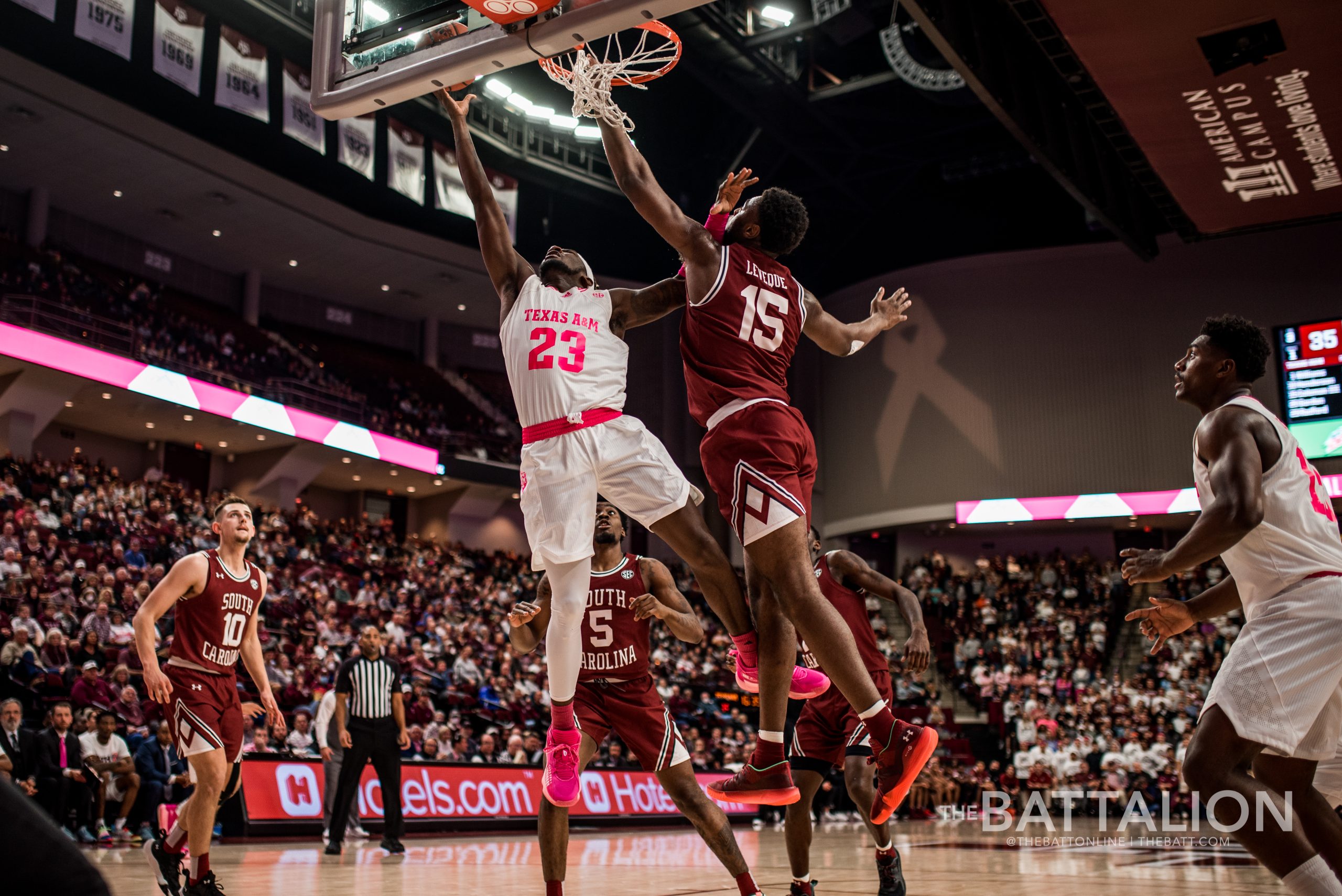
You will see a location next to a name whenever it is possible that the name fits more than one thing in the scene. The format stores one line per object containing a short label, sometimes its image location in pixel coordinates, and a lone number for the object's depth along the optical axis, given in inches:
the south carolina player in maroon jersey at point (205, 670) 251.0
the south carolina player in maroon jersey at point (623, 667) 221.5
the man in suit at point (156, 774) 459.5
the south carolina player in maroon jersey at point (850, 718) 247.3
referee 445.4
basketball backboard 214.2
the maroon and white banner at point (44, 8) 743.1
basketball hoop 195.2
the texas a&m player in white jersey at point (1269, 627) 143.3
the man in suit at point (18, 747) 406.3
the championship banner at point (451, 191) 995.3
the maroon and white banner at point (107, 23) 731.4
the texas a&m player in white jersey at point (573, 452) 189.8
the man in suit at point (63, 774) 418.0
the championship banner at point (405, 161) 964.0
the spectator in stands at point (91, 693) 479.8
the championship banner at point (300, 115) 889.5
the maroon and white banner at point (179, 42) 796.0
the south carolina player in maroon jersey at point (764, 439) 175.6
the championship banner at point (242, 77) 821.9
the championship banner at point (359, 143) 920.3
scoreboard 971.3
